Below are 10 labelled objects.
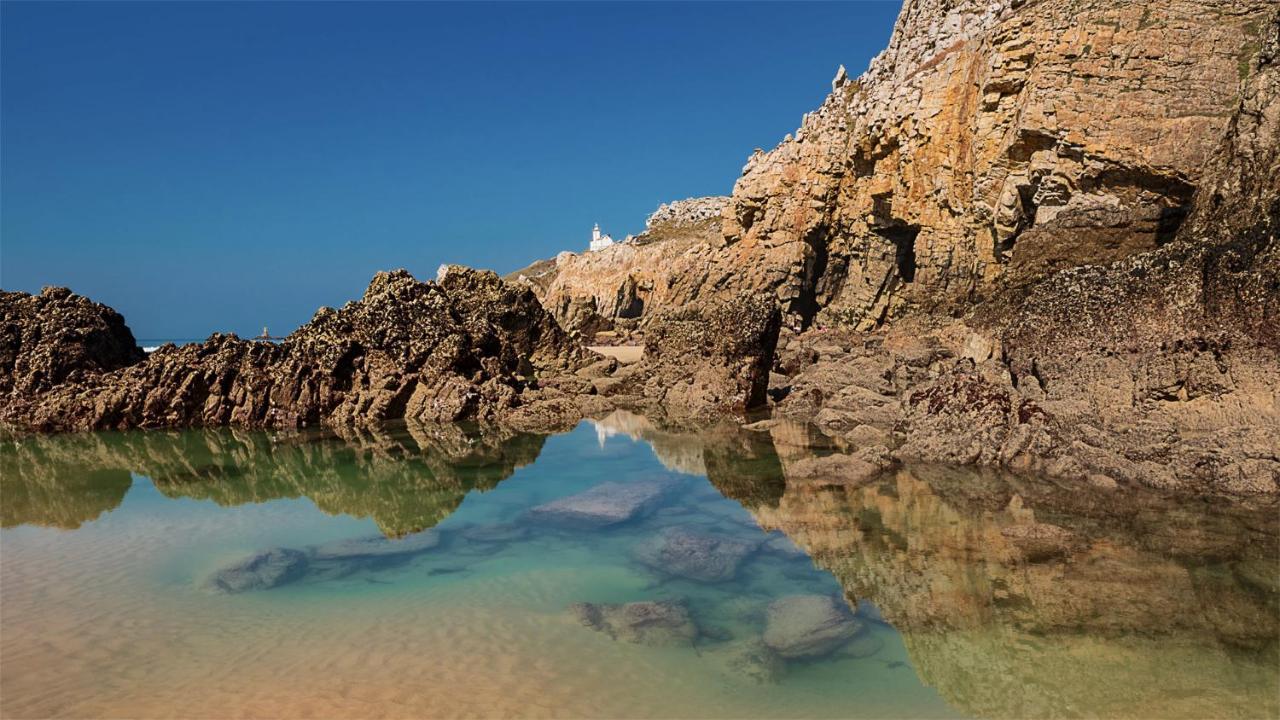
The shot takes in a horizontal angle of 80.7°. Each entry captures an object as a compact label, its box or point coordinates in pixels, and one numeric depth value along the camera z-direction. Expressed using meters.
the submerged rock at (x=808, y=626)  7.78
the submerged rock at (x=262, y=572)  10.11
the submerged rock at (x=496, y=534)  12.28
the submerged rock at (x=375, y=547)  11.49
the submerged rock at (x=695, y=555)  10.25
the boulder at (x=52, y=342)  27.75
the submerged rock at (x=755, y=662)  7.20
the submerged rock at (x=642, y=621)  8.13
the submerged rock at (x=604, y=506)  13.41
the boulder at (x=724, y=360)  24.73
